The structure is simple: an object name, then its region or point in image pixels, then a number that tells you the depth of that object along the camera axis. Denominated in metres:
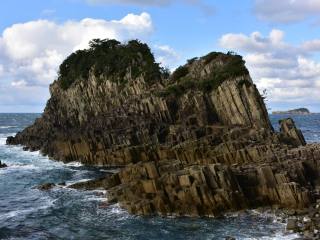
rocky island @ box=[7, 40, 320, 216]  45.62
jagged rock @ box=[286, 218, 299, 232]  38.31
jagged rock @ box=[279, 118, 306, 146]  65.06
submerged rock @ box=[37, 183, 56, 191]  59.78
